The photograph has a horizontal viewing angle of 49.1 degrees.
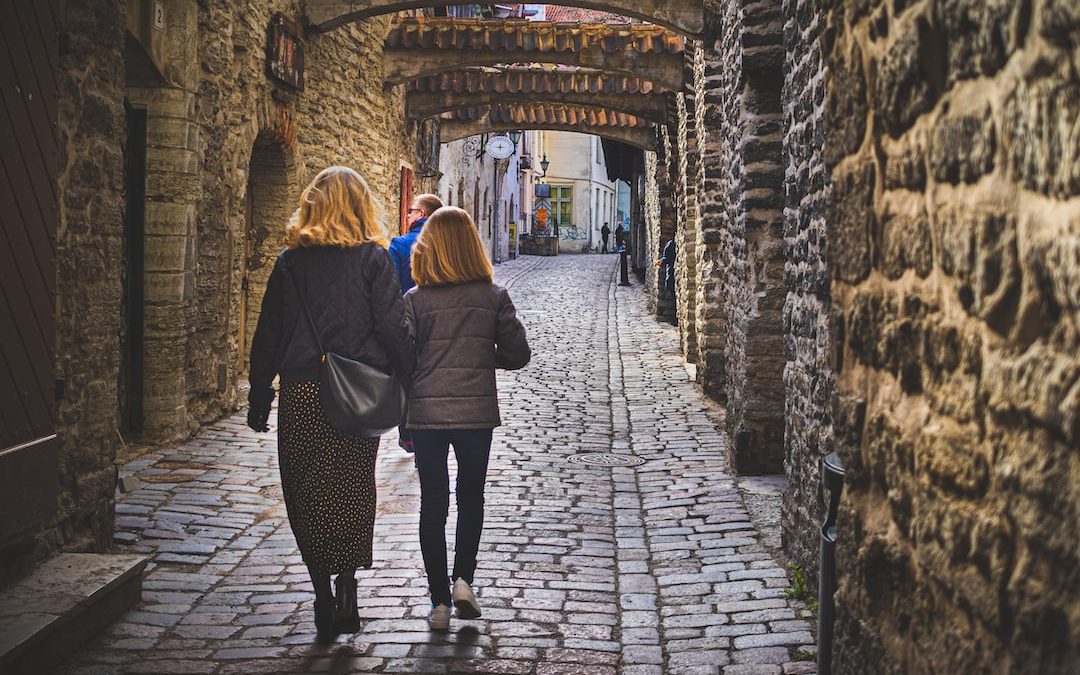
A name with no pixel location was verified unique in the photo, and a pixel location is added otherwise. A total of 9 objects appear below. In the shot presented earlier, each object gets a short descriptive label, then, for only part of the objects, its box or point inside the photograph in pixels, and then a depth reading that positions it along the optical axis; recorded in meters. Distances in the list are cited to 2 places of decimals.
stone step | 3.66
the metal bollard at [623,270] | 26.40
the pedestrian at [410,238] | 6.78
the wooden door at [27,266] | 4.18
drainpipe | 3.34
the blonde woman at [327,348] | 4.14
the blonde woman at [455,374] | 4.30
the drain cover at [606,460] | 7.63
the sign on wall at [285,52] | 10.38
